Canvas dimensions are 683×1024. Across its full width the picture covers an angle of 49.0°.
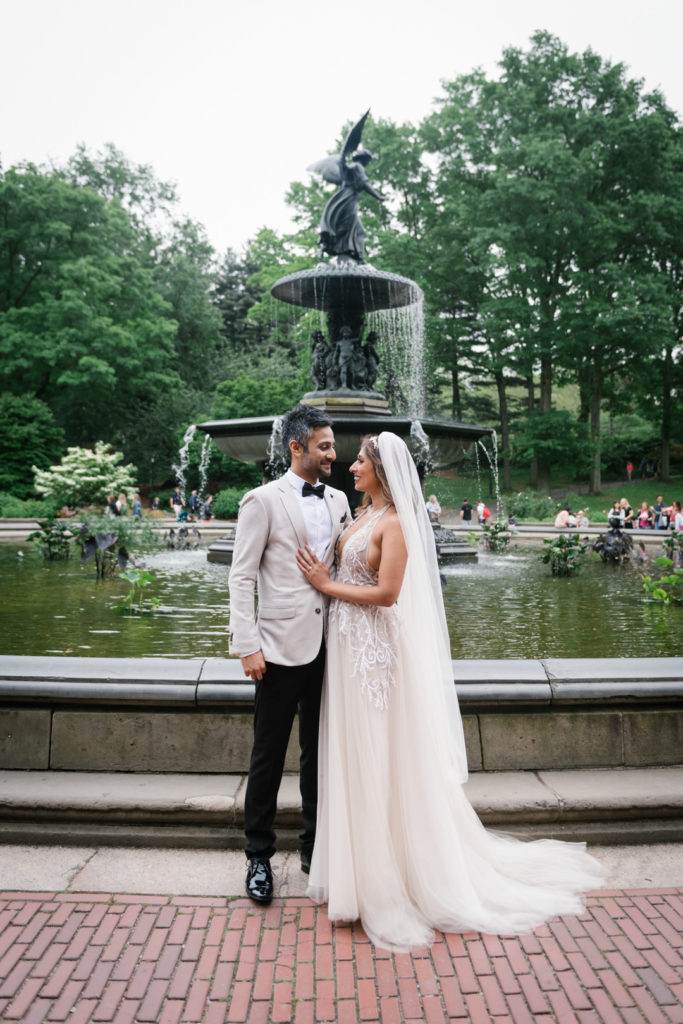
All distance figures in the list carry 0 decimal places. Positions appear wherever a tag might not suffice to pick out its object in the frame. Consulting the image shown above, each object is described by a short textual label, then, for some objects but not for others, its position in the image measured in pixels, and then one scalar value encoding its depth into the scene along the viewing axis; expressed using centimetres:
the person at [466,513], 2684
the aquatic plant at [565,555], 1078
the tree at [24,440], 3256
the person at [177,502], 2788
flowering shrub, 2553
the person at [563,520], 2094
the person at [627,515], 2271
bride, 309
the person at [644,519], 2389
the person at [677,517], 2163
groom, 328
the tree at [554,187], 3186
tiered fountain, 1200
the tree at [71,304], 3450
